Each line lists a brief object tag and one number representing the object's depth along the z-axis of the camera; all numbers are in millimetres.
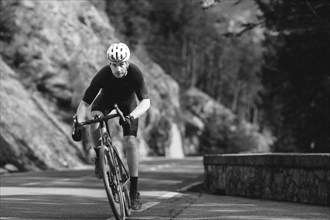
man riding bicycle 14008
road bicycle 13086
